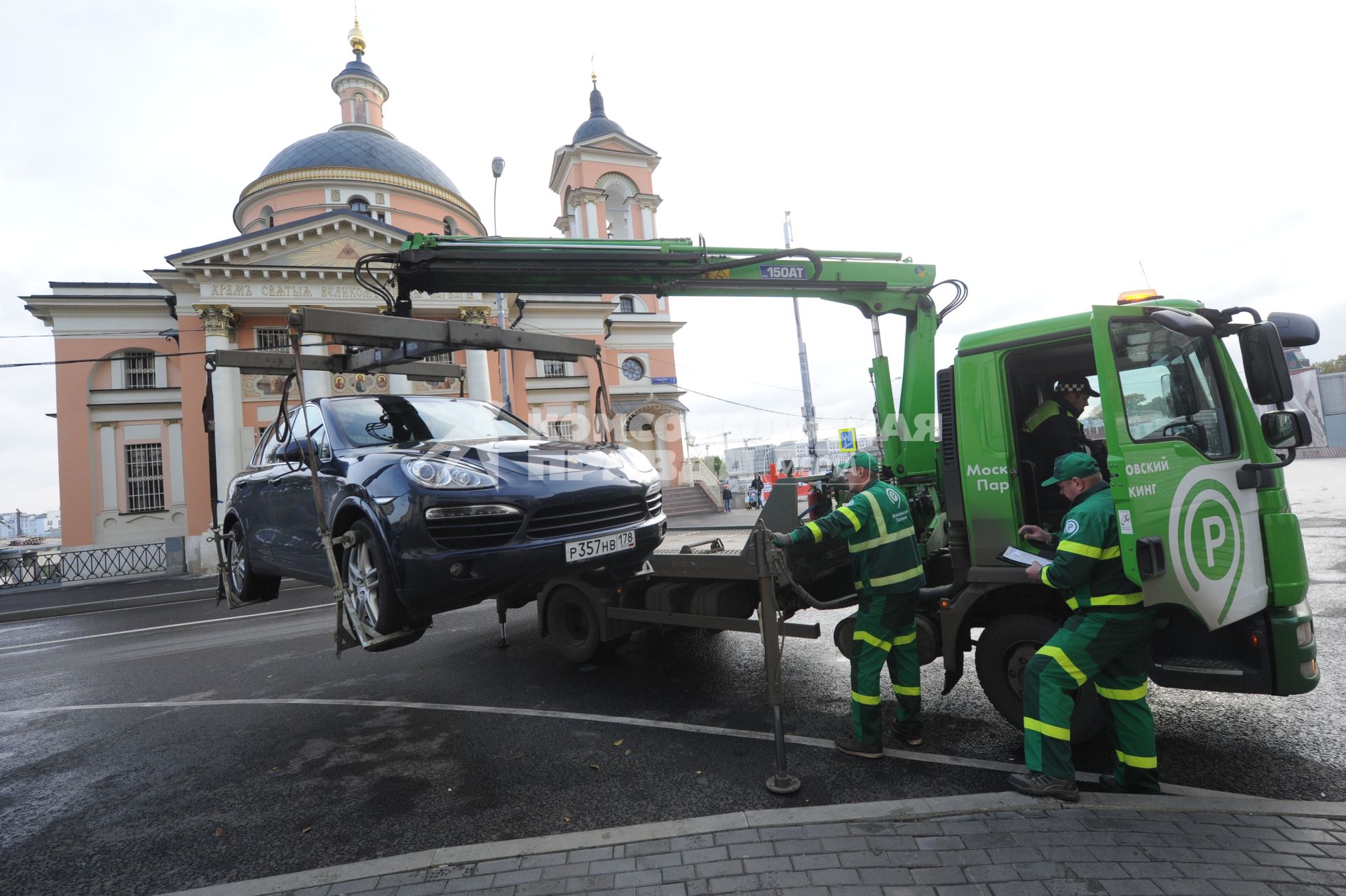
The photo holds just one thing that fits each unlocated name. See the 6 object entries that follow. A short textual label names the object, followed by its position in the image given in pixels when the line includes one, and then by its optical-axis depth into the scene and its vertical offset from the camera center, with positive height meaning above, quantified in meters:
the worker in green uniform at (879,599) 3.86 -0.78
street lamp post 16.82 +8.25
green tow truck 3.34 -0.12
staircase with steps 25.64 -0.78
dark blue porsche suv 3.66 -0.02
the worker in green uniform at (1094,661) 3.20 -1.03
